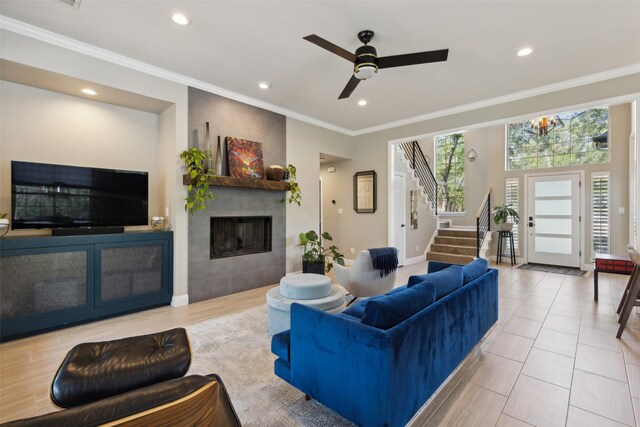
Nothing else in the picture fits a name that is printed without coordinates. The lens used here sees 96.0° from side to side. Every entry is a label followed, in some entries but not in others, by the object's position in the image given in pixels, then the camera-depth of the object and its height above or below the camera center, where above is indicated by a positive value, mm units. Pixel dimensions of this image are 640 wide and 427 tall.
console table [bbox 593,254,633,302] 3764 -702
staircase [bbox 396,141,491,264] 6788 -482
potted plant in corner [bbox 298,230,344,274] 4969 -742
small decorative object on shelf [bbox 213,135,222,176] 4148 +752
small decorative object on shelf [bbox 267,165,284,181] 4711 +661
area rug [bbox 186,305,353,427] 1797 -1267
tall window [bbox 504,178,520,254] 6930 +391
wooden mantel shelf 3941 +448
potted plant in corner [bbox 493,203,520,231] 6738 -96
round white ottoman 2764 -846
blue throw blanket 3496 -579
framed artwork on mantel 4320 +851
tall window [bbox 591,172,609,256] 5828 +20
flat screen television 2996 +191
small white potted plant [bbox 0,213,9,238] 2766 -127
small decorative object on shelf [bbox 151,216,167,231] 3781 -133
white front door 6207 -151
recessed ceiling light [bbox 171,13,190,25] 2639 +1813
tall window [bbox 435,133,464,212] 8883 +1300
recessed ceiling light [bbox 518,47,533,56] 3145 +1791
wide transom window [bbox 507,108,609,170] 5973 +1584
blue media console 2814 -722
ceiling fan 2605 +1482
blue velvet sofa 1453 -797
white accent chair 3480 -824
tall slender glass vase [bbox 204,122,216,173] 4020 +993
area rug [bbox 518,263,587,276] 5781 -1182
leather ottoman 1358 -805
